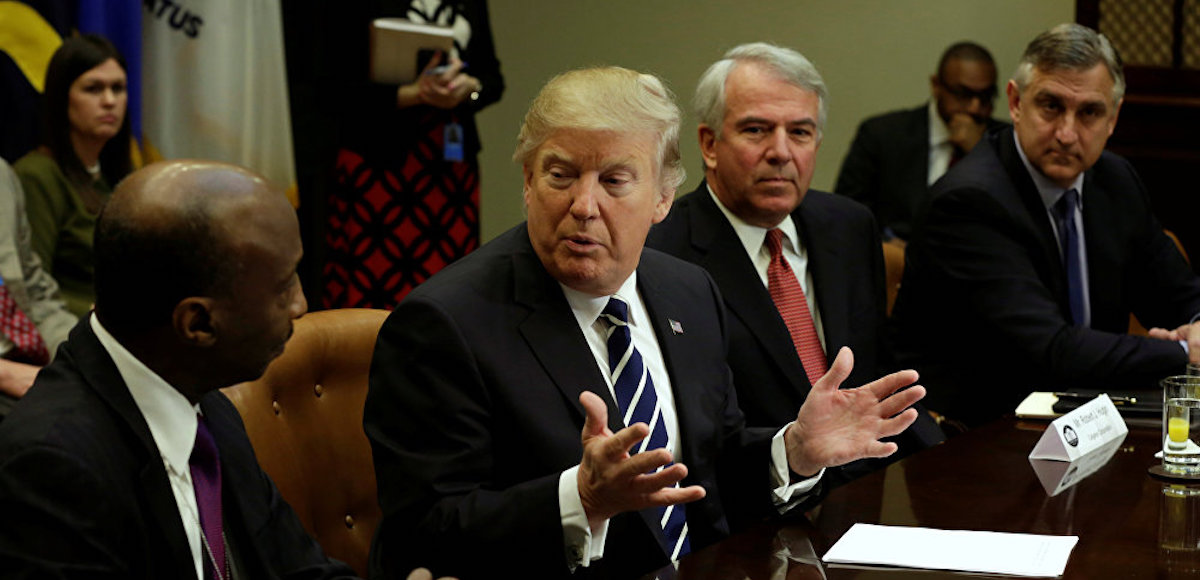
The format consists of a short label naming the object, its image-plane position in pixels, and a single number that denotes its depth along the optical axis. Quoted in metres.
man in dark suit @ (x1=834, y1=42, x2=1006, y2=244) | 5.74
